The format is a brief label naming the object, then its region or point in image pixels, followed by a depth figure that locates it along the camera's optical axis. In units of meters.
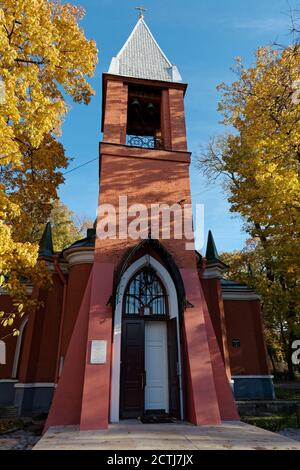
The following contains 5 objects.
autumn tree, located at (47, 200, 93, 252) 22.91
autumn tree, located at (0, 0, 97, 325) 6.23
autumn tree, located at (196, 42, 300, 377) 8.21
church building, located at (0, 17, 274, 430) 7.17
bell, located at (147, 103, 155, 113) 11.10
